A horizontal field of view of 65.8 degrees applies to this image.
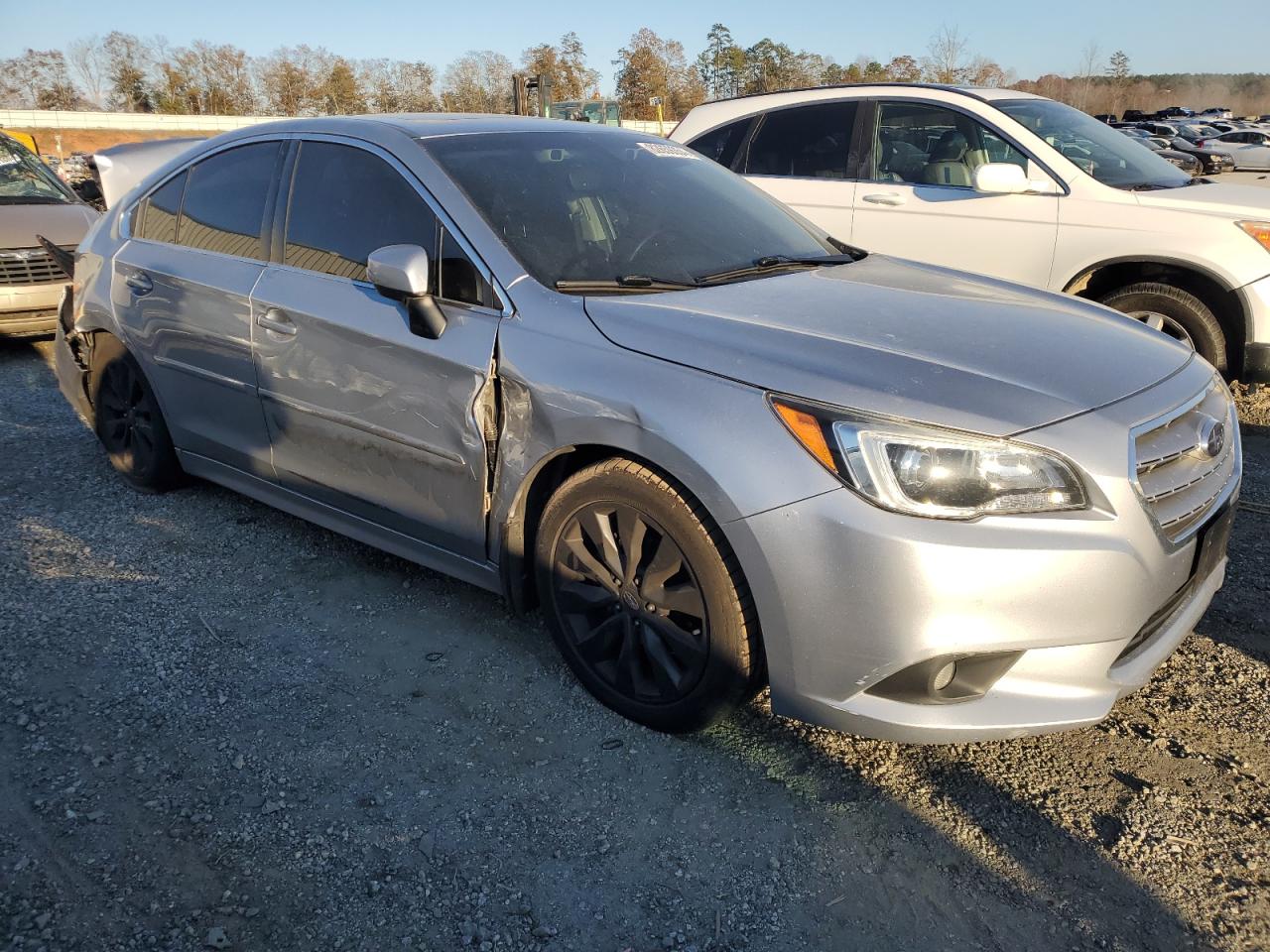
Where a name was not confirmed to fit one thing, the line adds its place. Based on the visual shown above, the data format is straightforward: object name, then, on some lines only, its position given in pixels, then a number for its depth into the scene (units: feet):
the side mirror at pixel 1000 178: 18.20
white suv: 17.33
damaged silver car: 7.38
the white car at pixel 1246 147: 114.42
